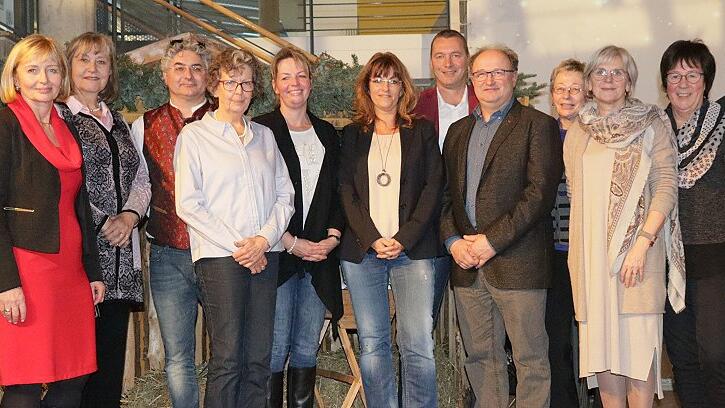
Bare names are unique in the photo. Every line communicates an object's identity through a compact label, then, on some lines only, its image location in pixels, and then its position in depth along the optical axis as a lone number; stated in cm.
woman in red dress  300
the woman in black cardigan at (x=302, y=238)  381
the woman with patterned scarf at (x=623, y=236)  344
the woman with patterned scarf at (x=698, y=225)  348
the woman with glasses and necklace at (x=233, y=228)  340
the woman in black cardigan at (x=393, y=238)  374
